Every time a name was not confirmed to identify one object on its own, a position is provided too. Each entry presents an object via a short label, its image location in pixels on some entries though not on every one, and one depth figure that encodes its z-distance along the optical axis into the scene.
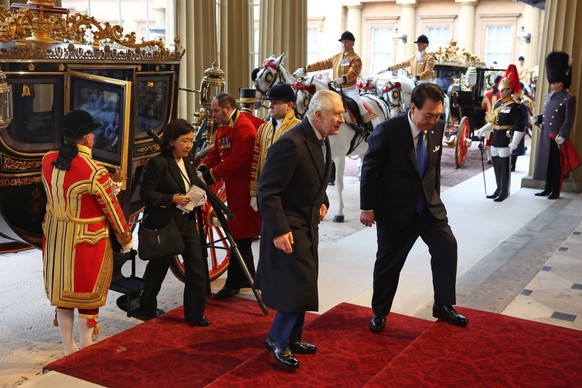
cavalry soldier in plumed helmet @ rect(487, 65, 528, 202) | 9.08
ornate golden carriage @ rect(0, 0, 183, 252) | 3.87
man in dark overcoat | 3.42
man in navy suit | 3.96
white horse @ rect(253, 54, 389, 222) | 7.83
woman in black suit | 4.07
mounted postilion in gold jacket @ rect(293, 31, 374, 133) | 8.72
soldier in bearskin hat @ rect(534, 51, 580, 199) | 9.12
